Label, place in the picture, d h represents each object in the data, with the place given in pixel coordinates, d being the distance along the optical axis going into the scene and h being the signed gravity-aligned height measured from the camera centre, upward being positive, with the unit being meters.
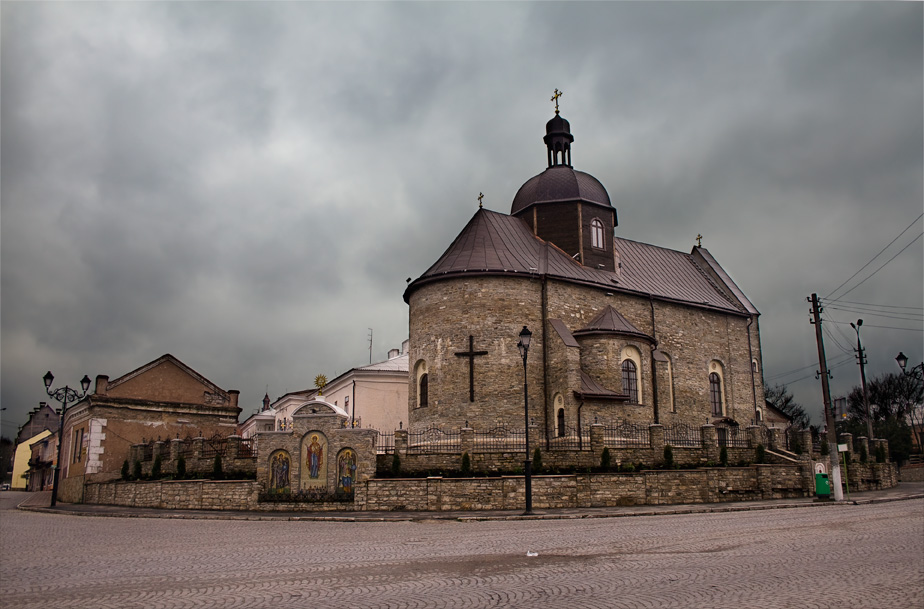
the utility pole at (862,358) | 39.41 +6.04
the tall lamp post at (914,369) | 31.80 +4.51
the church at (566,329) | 29.70 +6.30
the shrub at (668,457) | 24.12 +0.58
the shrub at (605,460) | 23.31 +0.47
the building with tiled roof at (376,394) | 43.12 +4.67
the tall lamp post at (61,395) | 29.38 +3.24
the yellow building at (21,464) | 68.44 +1.29
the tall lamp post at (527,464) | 20.27 +0.33
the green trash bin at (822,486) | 23.60 -0.34
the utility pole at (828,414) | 23.22 +1.94
